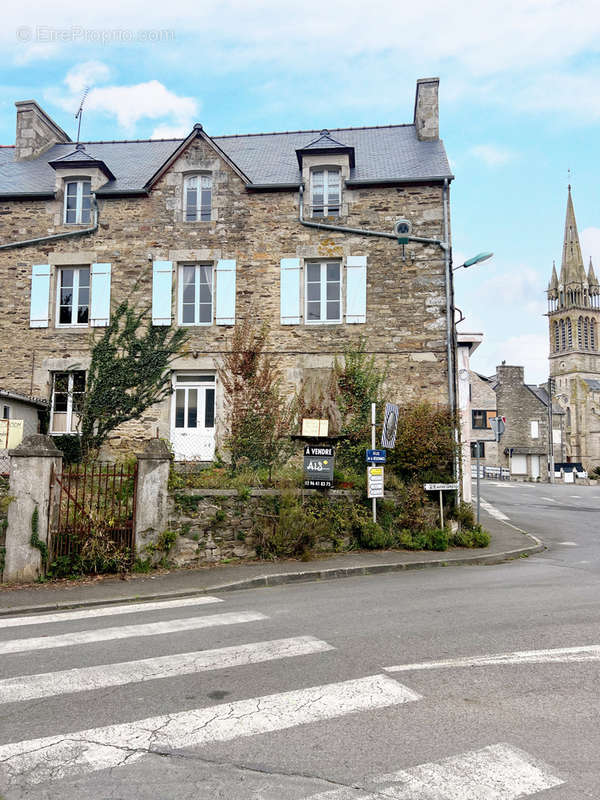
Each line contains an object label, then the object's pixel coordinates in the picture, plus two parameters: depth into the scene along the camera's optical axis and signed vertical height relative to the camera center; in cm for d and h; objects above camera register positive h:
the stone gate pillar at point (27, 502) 933 -80
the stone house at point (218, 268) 1678 +486
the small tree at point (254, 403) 1639 +118
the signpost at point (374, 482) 1206 -62
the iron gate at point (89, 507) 973 -91
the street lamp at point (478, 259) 1434 +428
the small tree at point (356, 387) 1623 +158
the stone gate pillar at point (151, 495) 1021 -75
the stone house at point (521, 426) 5519 +202
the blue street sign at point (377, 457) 1230 -15
